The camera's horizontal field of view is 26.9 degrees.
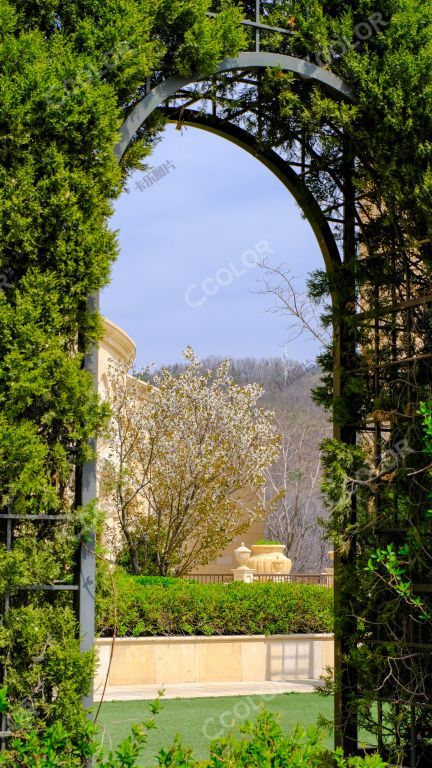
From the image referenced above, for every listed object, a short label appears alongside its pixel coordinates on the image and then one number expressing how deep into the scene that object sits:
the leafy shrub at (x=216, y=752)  3.07
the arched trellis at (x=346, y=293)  4.67
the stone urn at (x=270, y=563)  21.06
